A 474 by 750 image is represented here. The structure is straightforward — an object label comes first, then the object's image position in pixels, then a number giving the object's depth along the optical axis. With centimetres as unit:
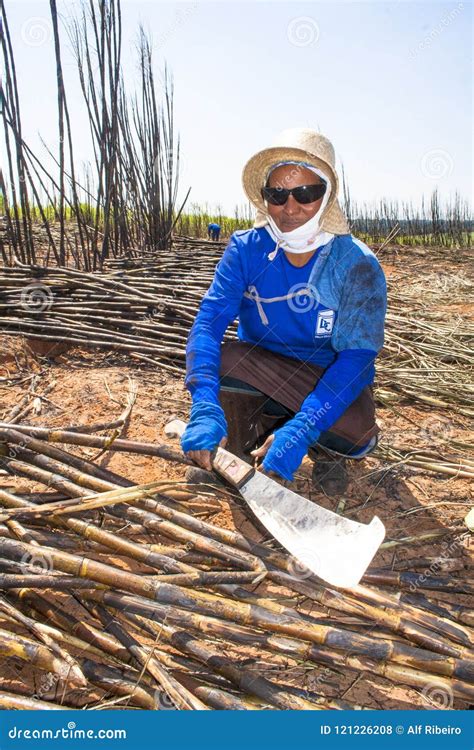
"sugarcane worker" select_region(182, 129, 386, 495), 192
